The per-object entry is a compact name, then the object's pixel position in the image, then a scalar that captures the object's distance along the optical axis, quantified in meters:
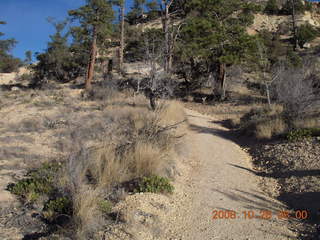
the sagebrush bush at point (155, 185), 4.99
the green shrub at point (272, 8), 45.81
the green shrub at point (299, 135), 8.23
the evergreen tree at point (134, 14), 52.53
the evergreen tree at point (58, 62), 31.08
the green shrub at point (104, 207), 4.23
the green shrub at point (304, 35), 34.78
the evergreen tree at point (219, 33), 17.20
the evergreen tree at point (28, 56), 47.03
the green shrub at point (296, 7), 45.41
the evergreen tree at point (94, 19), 19.12
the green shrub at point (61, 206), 4.32
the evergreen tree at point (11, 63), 33.88
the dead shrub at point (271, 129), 9.41
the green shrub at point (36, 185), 5.20
